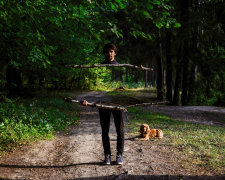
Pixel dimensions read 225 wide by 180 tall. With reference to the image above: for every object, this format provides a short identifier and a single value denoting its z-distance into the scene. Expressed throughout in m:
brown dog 6.56
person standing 4.27
